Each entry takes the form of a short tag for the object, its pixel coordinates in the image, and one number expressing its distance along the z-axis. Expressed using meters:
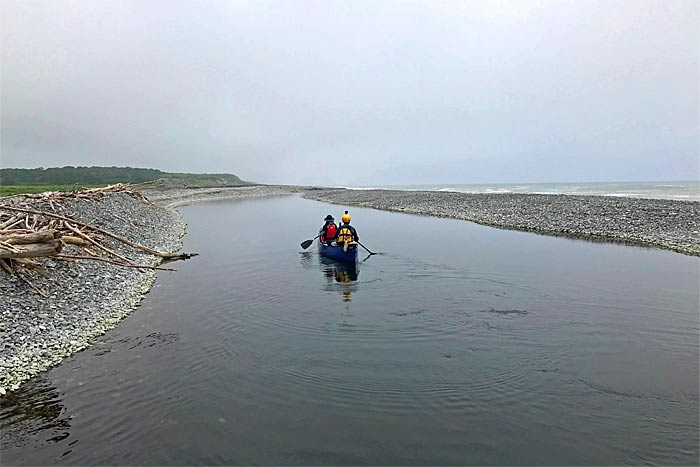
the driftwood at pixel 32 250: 12.56
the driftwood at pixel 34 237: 12.96
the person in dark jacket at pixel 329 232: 24.02
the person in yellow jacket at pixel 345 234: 21.86
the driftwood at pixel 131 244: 15.11
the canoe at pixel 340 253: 22.03
